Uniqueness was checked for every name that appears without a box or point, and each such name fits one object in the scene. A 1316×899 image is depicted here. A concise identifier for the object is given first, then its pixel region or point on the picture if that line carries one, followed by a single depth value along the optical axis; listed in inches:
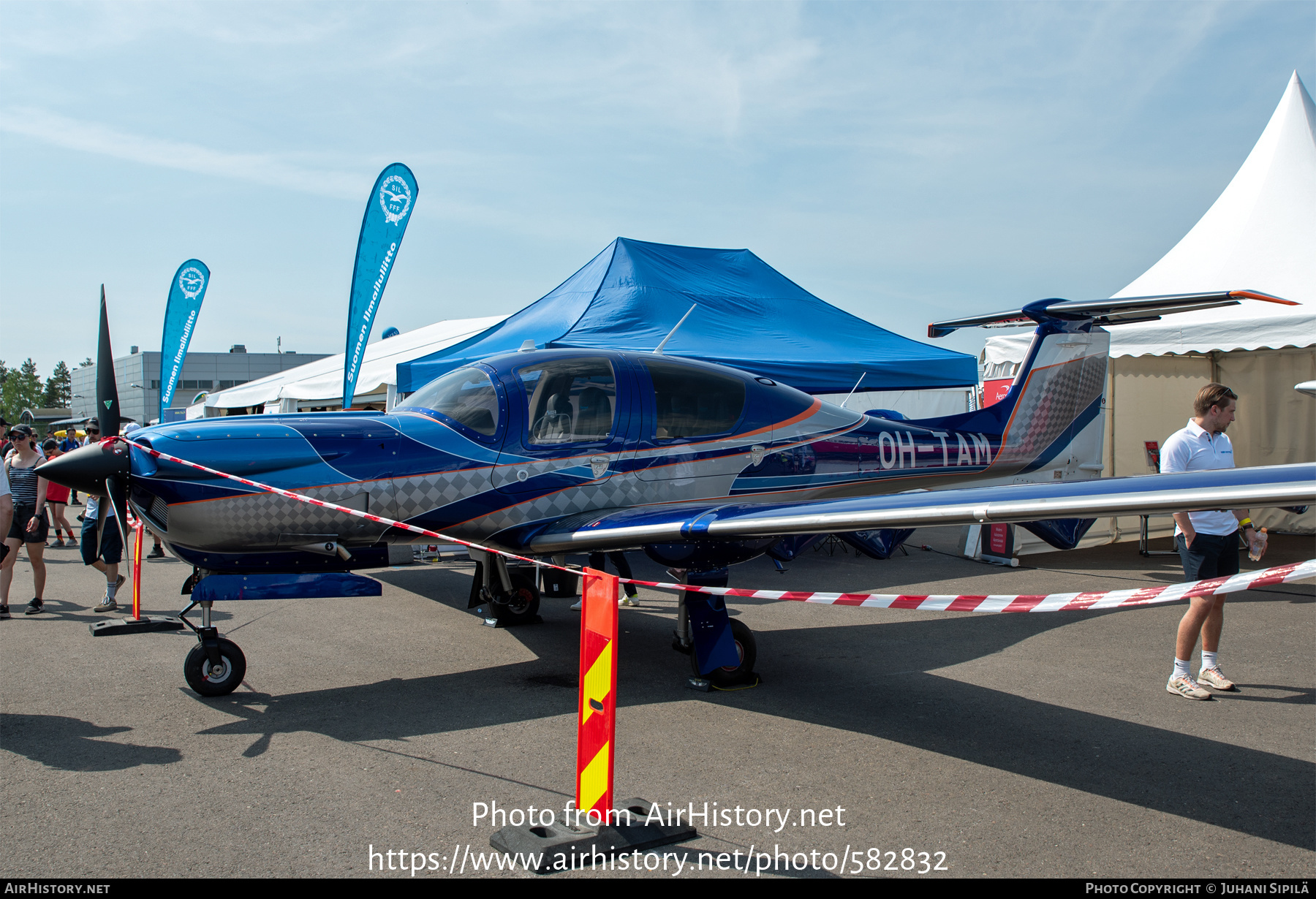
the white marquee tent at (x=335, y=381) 527.5
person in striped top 285.6
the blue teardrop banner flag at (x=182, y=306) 426.3
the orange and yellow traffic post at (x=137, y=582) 208.0
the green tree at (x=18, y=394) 3228.3
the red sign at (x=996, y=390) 428.5
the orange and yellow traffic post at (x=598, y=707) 116.8
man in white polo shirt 186.1
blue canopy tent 374.6
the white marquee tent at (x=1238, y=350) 418.9
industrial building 2655.0
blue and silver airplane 170.7
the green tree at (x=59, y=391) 3900.1
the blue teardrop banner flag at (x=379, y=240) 360.2
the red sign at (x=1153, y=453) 454.0
